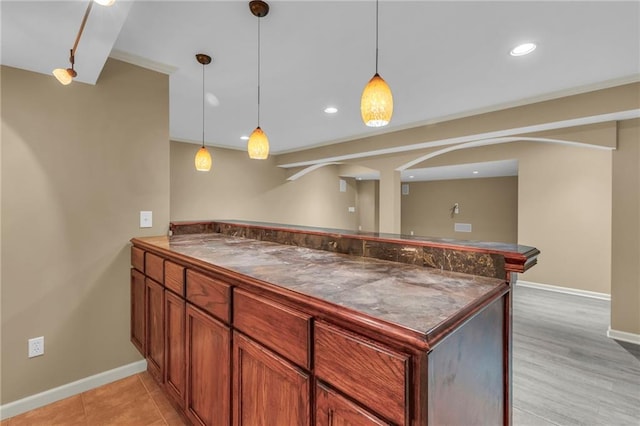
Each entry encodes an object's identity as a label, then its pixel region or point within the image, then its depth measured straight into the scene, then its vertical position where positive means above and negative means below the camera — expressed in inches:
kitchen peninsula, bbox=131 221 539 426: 29.0 -15.7
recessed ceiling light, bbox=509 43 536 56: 81.7 +47.7
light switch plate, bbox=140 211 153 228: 93.4 -2.9
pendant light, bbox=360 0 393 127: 55.4 +21.5
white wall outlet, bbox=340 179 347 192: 319.9 +29.1
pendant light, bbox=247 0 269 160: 82.0 +18.8
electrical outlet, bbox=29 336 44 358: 76.3 -36.7
